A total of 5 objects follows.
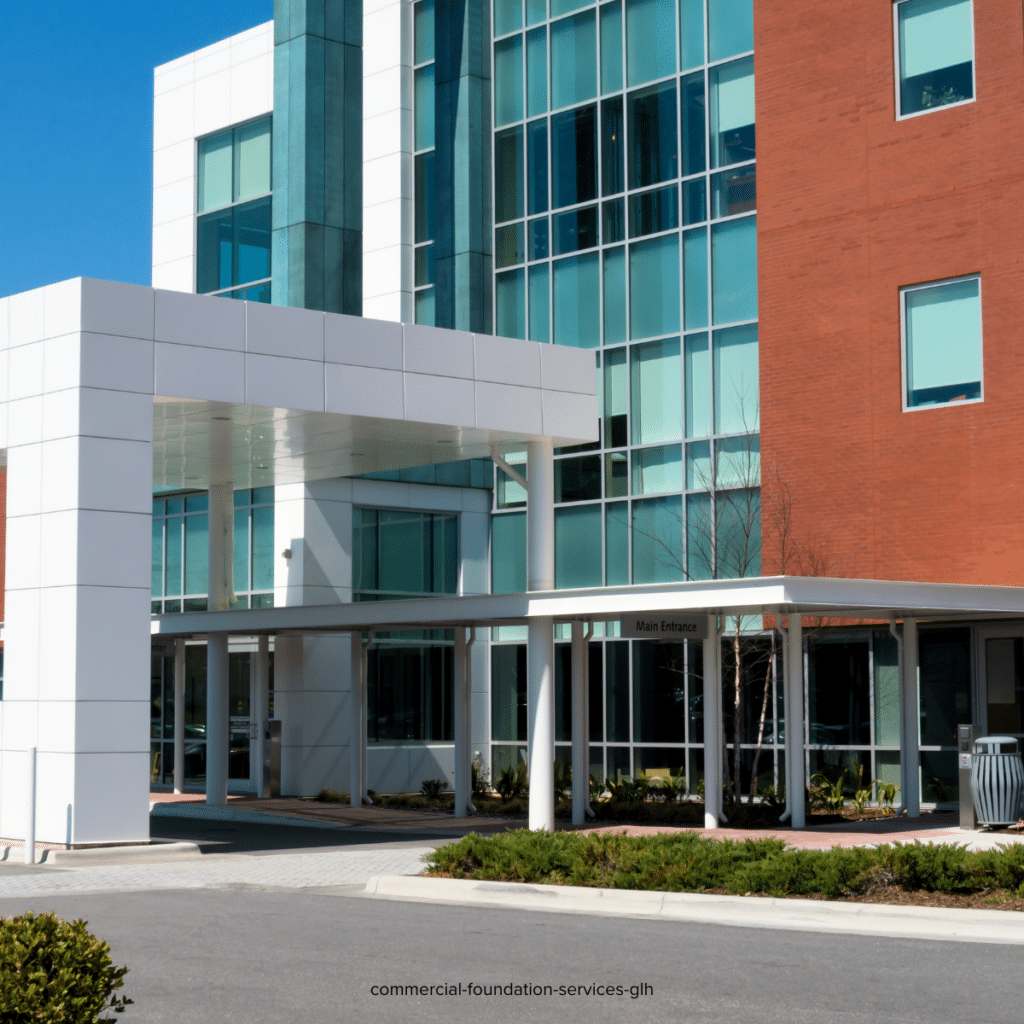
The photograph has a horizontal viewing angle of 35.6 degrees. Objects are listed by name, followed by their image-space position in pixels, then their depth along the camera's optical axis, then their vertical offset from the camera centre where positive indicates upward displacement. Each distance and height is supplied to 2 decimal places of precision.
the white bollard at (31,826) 17.67 -1.61
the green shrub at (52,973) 6.03 -1.12
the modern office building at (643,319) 23.75 +5.77
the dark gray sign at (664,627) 20.20 +0.62
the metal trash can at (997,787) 20.25 -1.44
